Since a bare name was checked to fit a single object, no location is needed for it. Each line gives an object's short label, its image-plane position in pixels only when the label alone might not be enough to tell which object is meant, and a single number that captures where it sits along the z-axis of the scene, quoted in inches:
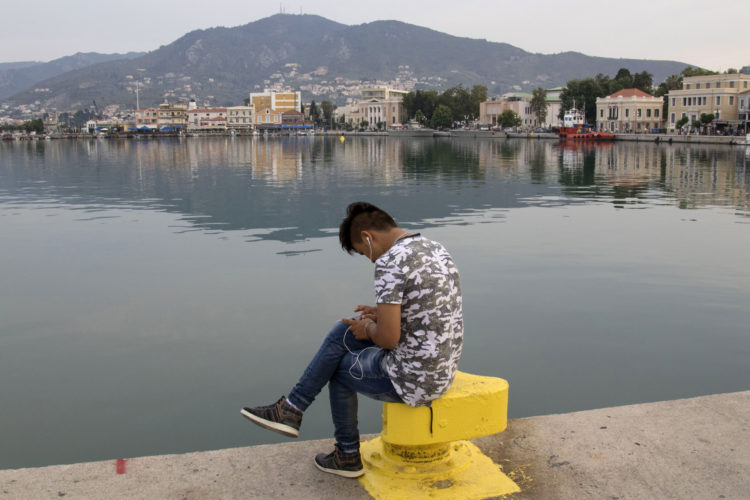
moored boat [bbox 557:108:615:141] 3403.1
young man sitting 117.0
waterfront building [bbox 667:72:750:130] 3238.2
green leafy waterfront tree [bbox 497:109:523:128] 4798.2
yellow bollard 126.0
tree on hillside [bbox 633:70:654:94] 4232.3
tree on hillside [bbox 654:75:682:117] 4010.8
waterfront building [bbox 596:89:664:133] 3740.2
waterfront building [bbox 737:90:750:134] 3074.3
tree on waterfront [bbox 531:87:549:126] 4744.1
